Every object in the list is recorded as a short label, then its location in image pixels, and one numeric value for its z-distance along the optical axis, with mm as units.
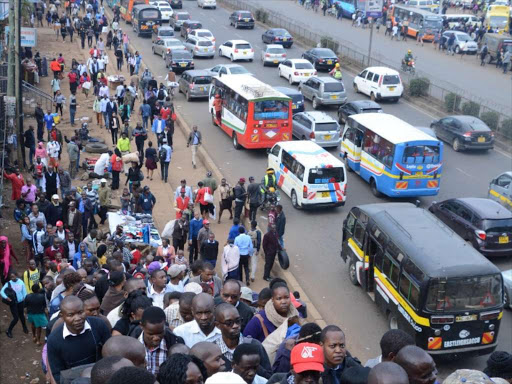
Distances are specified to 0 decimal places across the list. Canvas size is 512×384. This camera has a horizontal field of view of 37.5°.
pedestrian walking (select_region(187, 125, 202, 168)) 25375
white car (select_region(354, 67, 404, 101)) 35125
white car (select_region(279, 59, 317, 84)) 37844
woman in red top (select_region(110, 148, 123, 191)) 22109
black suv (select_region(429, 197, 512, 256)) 18641
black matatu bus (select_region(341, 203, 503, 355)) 13312
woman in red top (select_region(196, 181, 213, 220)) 20141
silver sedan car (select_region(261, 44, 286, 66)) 42719
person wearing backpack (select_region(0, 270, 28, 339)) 13758
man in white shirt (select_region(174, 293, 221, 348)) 8088
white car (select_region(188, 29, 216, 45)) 45847
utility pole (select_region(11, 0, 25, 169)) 23375
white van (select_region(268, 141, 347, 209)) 21547
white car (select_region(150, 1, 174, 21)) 57688
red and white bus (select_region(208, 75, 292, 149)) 26578
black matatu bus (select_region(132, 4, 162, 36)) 51500
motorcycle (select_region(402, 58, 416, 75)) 39875
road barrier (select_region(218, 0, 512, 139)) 30781
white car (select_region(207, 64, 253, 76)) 36500
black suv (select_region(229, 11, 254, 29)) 55750
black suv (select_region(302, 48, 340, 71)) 40906
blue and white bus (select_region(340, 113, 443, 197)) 21969
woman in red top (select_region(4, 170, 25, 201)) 19797
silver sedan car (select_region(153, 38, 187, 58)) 42947
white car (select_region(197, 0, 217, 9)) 65062
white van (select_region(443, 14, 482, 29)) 57812
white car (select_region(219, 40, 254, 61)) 43812
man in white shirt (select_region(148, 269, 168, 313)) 10508
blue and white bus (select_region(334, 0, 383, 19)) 60403
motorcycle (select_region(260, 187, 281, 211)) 21188
